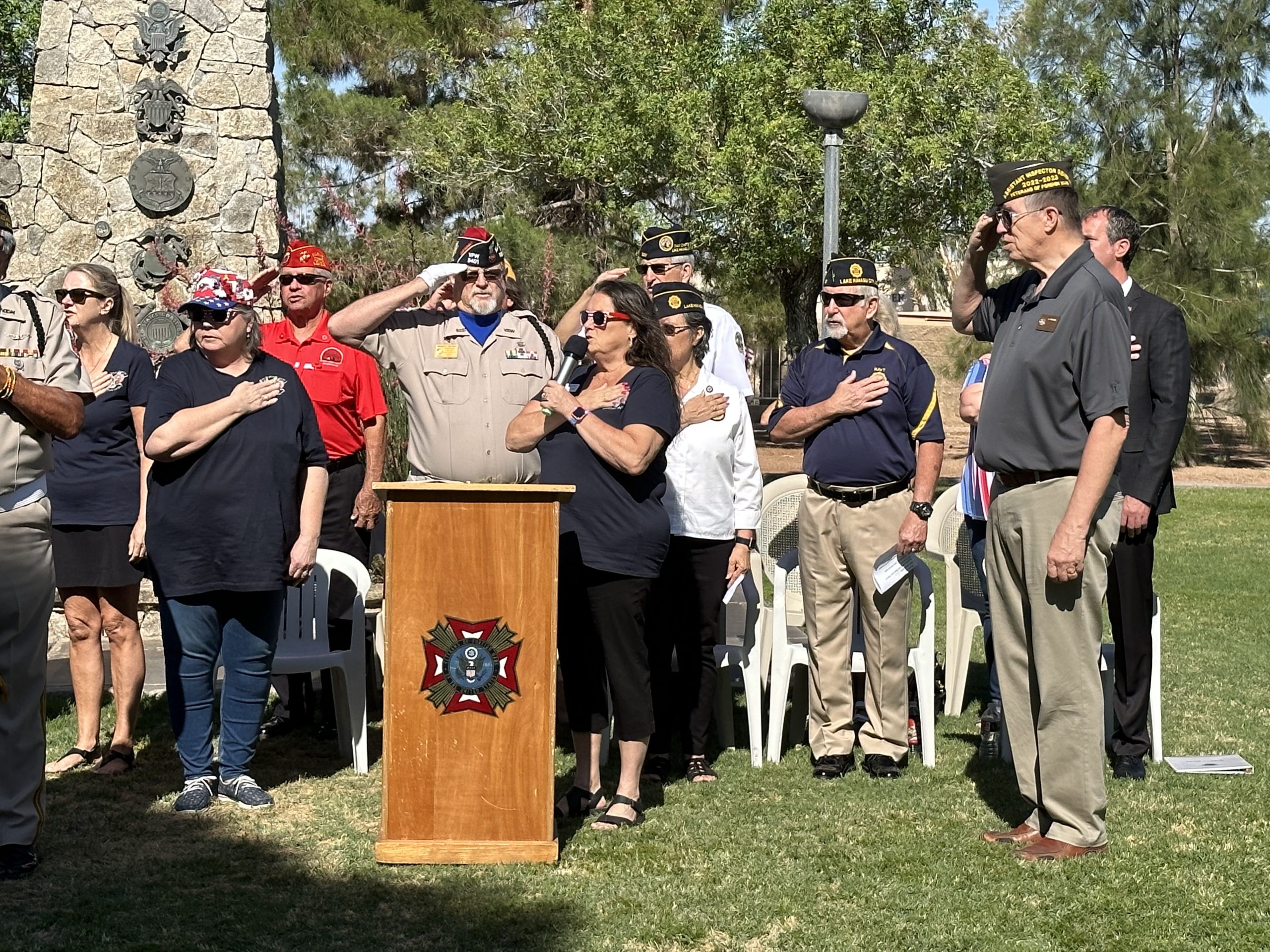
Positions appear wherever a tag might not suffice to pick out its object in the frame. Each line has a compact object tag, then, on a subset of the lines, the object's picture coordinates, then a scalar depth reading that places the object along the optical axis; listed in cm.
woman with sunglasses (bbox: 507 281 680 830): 523
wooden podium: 485
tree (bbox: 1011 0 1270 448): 2447
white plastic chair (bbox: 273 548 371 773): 629
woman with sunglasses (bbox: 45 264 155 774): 613
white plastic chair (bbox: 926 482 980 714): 756
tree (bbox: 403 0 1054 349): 1961
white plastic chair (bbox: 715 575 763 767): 643
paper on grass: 616
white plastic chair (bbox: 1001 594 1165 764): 639
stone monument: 1038
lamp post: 1073
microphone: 500
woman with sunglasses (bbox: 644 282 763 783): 620
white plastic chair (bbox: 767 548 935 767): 641
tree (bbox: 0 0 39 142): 2689
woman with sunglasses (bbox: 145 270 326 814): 556
